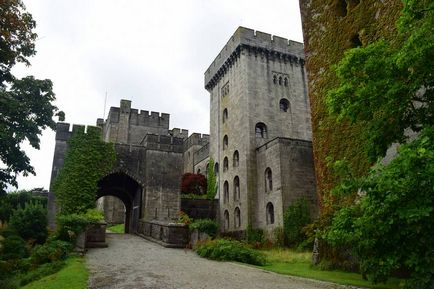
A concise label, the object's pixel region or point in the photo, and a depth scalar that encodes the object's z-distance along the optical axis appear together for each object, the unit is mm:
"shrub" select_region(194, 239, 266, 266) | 13930
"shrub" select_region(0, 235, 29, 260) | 13954
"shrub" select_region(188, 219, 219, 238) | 18080
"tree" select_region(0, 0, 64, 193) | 16109
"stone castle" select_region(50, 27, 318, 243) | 25078
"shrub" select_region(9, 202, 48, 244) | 17469
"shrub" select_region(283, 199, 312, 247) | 23312
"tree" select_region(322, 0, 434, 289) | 5965
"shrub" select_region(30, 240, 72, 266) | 12498
